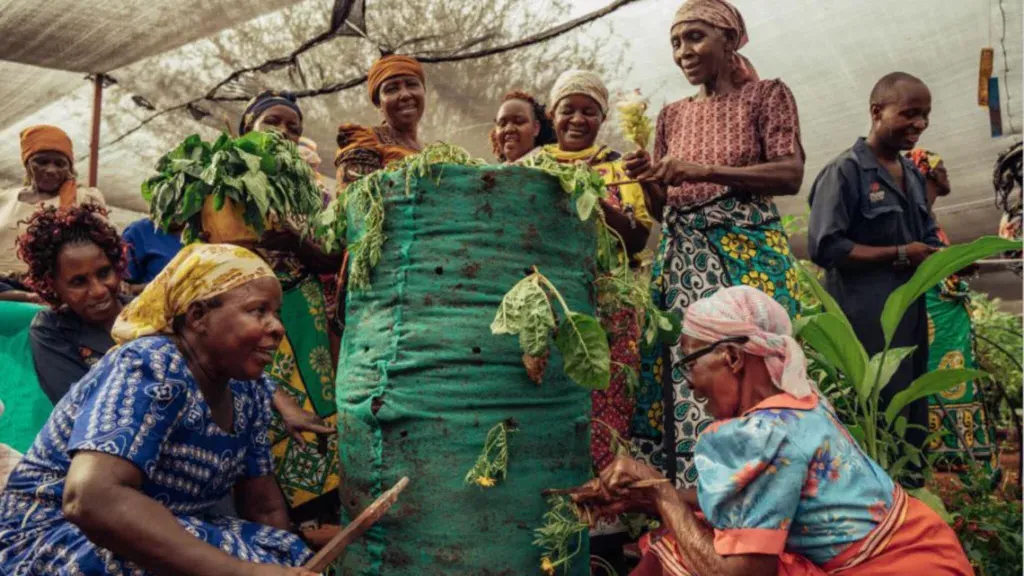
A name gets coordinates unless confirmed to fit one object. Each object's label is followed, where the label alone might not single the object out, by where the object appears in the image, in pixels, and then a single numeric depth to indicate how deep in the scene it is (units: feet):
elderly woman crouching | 6.36
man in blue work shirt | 11.35
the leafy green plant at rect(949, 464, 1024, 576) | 10.17
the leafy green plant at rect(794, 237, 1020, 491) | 9.53
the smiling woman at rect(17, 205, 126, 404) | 9.22
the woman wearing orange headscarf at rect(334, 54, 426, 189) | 10.53
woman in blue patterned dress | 5.85
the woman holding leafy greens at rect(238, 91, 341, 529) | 9.41
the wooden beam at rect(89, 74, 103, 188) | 18.97
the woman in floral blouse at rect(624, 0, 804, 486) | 9.74
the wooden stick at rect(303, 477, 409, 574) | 6.37
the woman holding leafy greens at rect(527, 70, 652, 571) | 10.16
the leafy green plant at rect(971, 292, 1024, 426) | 19.70
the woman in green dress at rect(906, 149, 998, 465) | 14.43
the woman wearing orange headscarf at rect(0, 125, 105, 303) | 14.20
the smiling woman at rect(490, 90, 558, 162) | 12.19
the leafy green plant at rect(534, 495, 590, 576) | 7.11
